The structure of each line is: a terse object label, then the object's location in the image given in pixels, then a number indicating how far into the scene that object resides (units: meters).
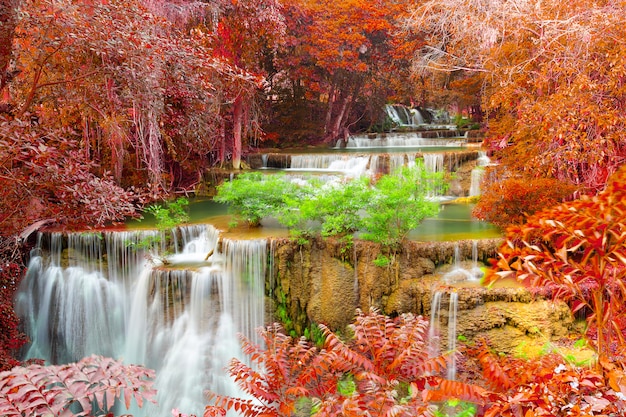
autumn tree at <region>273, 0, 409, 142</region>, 17.59
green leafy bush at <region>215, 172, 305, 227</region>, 9.39
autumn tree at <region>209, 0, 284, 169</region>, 12.00
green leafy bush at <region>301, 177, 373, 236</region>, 8.21
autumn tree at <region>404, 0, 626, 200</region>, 7.27
